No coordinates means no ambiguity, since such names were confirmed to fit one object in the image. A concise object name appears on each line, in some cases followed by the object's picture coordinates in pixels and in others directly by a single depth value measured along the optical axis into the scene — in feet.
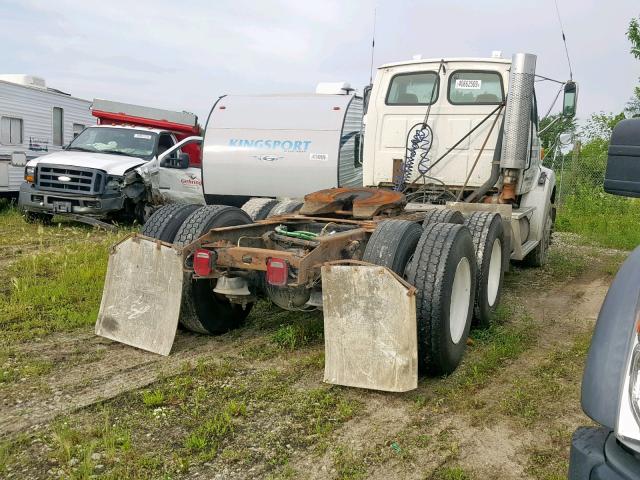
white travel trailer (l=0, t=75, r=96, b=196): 43.75
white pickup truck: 35.96
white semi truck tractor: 12.78
